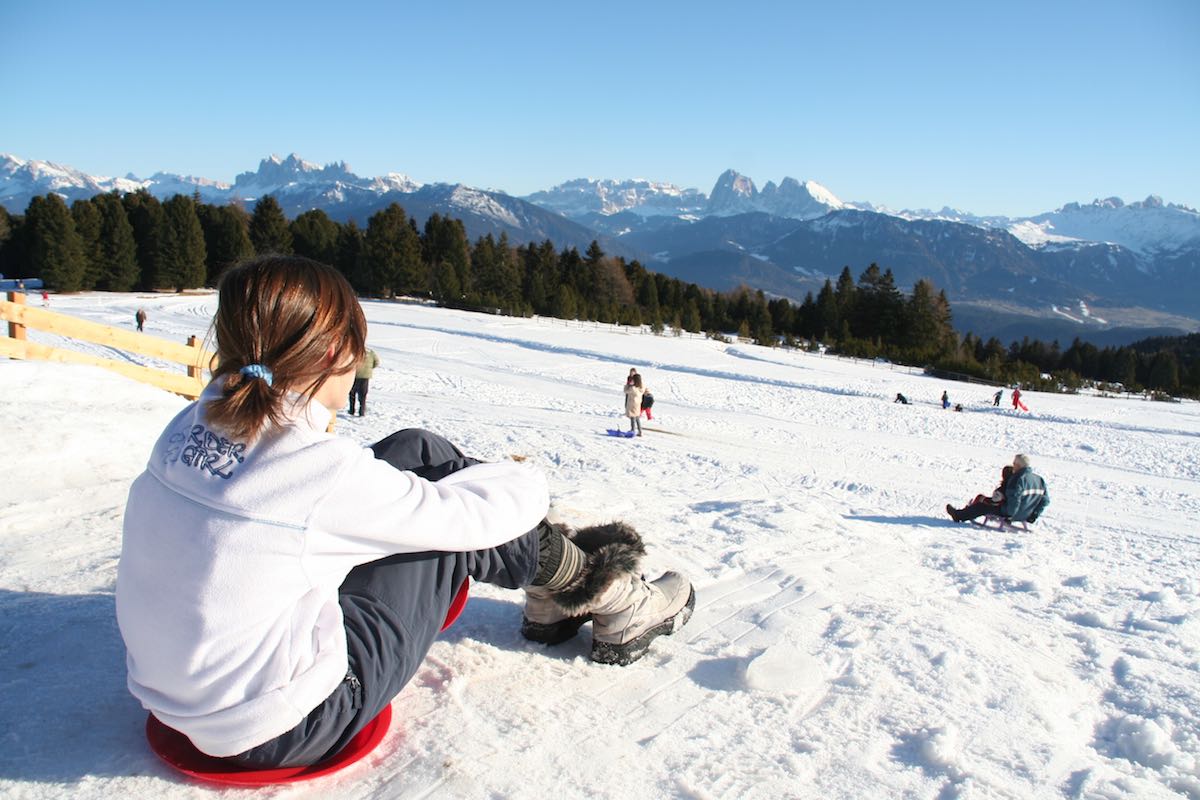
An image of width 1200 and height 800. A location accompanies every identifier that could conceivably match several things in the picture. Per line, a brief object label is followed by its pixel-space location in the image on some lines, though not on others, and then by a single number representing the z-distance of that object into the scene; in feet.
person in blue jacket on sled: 24.44
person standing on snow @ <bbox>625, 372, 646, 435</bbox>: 46.21
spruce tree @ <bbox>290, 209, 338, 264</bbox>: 227.20
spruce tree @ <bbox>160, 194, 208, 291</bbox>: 195.31
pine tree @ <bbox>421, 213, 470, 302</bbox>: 225.76
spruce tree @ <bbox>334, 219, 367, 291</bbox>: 215.51
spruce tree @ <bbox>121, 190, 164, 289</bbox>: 193.98
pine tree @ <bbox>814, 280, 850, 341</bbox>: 260.83
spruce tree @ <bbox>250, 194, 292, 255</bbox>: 222.34
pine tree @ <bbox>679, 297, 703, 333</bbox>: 214.90
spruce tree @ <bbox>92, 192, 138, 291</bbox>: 186.80
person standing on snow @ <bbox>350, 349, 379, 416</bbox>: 41.01
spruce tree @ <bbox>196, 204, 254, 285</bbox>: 211.61
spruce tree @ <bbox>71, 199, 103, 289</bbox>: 182.50
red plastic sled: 6.00
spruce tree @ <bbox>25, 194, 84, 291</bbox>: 175.01
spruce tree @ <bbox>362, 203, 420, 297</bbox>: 213.25
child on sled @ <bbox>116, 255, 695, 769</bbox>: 5.01
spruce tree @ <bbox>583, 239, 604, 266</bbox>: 250.51
